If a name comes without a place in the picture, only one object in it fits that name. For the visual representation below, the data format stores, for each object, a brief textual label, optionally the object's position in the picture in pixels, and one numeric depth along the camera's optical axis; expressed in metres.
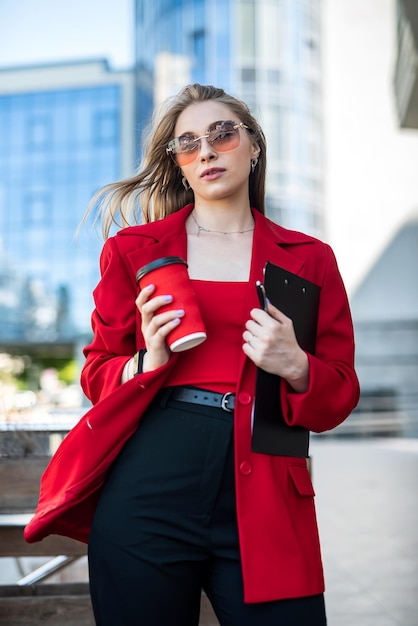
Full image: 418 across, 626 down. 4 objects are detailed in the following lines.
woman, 1.59
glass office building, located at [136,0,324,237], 30.05
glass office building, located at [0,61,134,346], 44.09
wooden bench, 3.47
